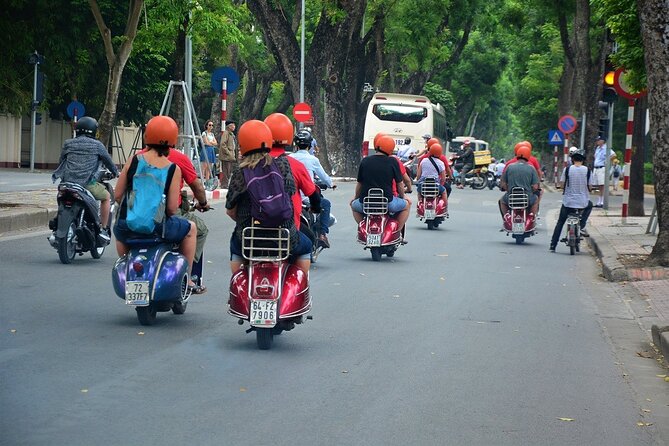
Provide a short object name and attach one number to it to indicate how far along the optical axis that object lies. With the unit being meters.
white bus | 49.91
